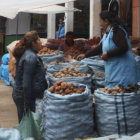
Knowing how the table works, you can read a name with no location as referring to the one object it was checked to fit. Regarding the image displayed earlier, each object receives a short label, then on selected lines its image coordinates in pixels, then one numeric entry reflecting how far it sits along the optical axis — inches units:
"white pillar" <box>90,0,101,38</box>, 421.7
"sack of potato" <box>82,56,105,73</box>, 231.1
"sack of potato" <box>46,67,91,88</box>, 182.9
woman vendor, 148.3
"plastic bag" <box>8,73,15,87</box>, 370.4
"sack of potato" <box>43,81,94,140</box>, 130.0
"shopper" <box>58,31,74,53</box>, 291.7
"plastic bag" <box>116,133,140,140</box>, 80.4
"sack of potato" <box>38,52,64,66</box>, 252.2
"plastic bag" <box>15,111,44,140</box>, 114.2
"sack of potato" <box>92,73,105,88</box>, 207.9
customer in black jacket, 150.6
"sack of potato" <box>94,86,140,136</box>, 132.3
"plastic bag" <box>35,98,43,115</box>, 161.9
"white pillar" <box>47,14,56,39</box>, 612.7
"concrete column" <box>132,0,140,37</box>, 371.6
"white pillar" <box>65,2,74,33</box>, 514.8
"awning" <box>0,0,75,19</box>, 214.2
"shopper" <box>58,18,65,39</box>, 527.6
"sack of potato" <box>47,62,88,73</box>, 213.0
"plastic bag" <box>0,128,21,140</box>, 87.0
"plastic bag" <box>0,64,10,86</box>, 410.0
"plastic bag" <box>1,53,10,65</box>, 405.0
